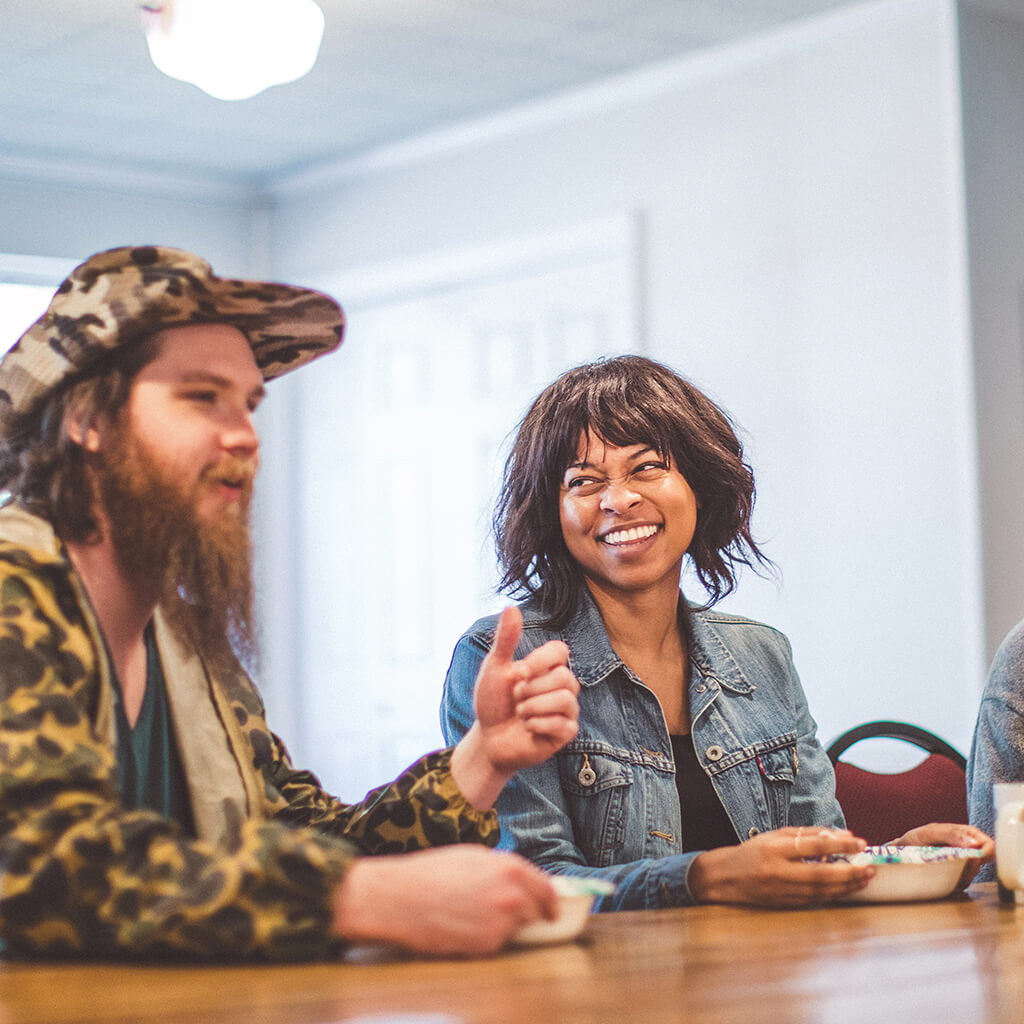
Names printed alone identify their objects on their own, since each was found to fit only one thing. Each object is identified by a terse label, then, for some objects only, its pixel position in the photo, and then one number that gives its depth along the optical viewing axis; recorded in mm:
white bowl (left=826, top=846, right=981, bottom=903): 1683
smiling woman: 2055
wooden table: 1043
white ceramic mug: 1672
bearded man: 1175
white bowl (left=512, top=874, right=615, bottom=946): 1300
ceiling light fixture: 3689
